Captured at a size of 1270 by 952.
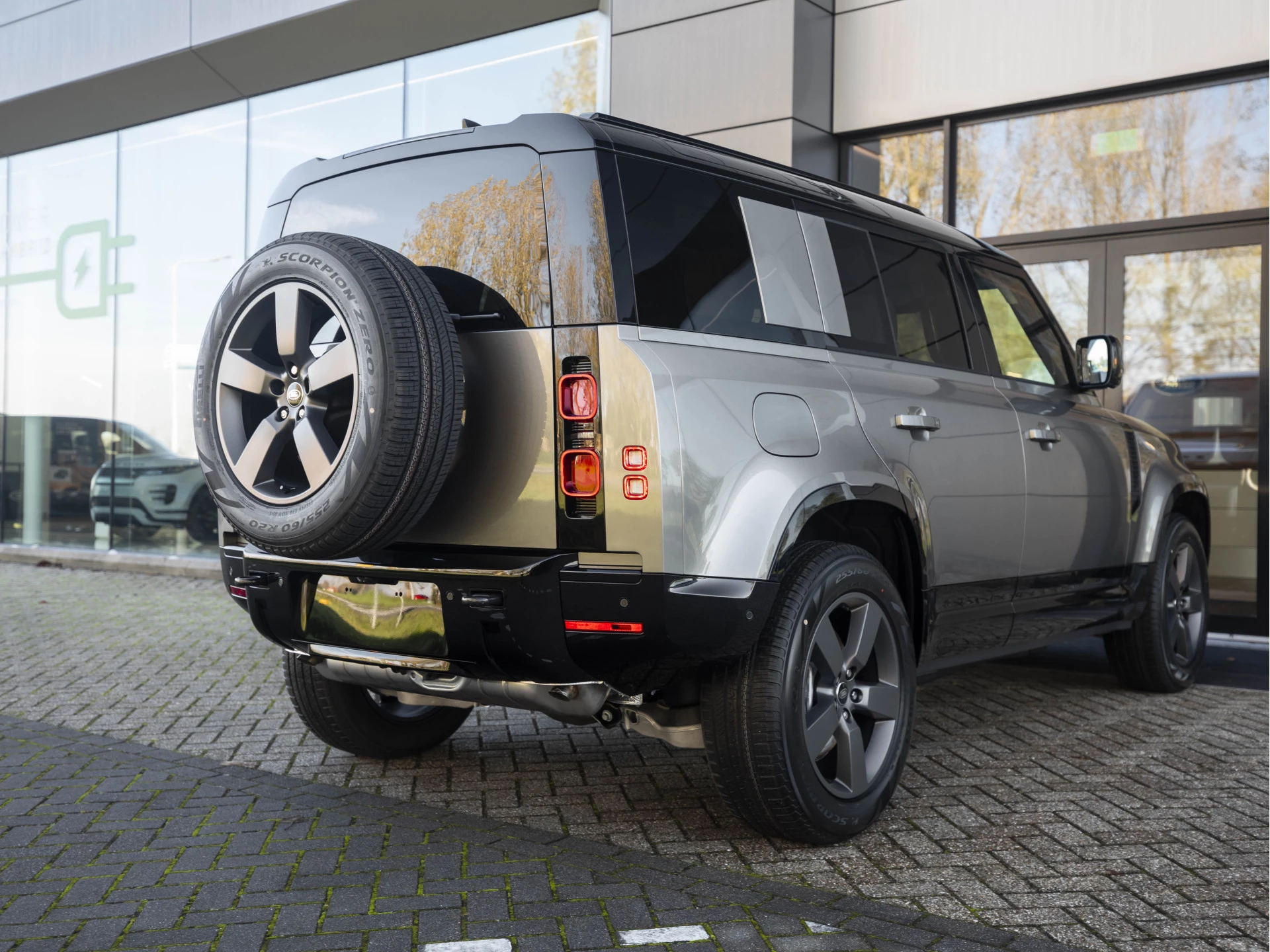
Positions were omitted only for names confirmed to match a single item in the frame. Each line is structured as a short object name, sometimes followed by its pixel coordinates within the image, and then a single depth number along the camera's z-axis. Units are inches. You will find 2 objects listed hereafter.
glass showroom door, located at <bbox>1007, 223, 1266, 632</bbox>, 304.2
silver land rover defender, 124.4
